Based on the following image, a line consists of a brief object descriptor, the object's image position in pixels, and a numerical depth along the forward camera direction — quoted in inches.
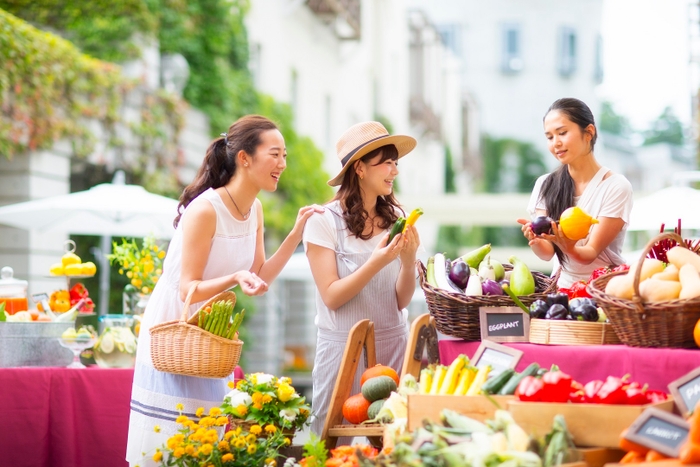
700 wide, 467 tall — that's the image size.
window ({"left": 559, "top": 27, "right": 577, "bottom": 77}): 1840.6
